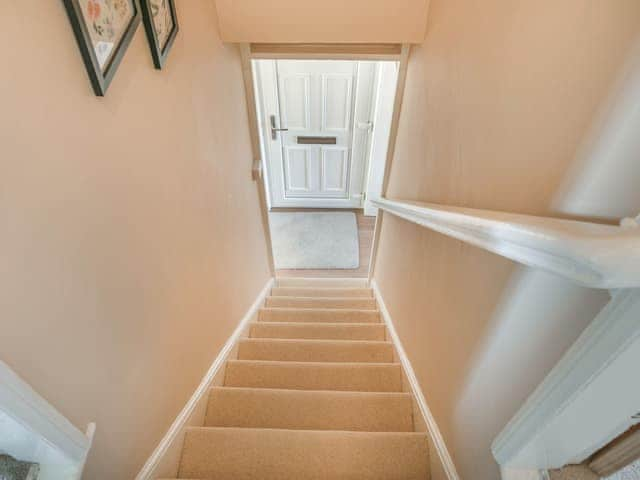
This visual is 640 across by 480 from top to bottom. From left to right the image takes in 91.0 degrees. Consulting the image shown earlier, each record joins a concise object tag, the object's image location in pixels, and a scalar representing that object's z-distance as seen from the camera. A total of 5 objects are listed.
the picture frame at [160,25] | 0.86
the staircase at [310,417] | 1.13
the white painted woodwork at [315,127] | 3.43
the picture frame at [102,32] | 0.62
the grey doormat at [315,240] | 3.75
